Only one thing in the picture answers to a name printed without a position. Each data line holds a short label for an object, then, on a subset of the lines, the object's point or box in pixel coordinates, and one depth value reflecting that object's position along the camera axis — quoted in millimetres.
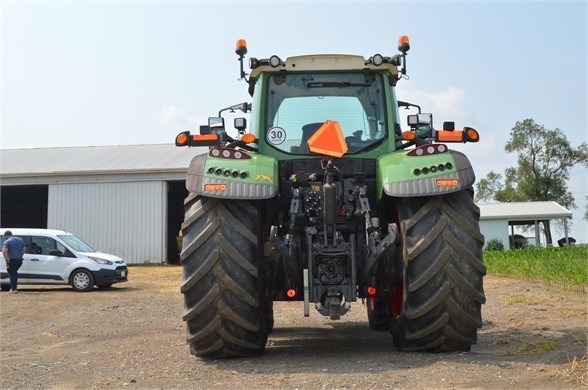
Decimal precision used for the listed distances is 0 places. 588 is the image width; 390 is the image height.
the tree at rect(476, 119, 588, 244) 64000
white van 18797
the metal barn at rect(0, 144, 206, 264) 30156
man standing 17922
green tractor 5734
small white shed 52469
